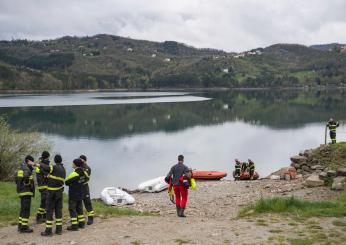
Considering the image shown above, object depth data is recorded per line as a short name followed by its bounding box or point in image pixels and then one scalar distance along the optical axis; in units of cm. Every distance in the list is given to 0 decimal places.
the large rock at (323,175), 2398
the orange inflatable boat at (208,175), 3834
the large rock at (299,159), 3278
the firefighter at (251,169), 3645
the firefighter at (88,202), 1521
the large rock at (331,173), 2345
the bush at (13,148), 3167
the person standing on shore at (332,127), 3544
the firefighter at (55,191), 1404
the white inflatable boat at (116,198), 2681
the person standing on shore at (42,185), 1472
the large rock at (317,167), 3019
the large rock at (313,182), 2413
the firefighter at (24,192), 1448
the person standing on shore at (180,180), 1745
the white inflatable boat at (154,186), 3272
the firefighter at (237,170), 3814
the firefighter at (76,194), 1445
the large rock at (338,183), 2155
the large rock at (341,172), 2305
